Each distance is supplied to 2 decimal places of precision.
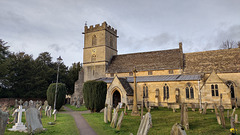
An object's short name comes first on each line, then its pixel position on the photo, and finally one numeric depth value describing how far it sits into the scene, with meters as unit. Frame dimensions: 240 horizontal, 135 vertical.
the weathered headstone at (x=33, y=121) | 9.78
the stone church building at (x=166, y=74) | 24.11
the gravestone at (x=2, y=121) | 5.66
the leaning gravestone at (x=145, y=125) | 5.67
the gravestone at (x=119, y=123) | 10.73
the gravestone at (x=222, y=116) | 10.74
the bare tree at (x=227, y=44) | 41.68
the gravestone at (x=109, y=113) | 13.76
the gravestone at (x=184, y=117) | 10.45
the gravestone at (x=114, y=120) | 11.61
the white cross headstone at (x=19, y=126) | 10.80
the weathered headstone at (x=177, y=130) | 3.86
